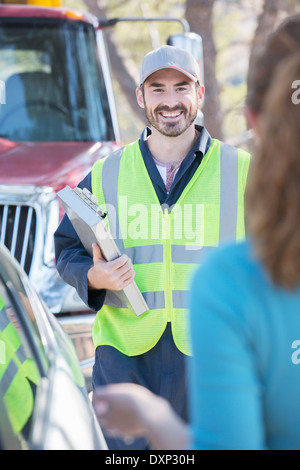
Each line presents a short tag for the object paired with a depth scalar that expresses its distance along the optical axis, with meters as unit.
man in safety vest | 5.37
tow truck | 8.02
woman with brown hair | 2.18
